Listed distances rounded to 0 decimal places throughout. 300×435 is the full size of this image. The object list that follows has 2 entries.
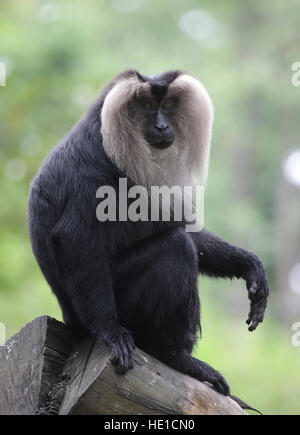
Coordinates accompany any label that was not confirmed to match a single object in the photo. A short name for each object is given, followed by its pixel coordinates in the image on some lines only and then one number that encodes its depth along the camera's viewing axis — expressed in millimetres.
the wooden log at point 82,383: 5996
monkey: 6723
